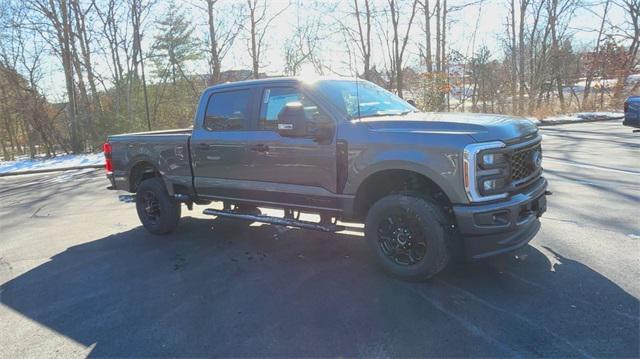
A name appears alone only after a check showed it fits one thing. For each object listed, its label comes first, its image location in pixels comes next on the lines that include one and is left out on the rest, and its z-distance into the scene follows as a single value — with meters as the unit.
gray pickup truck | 3.56
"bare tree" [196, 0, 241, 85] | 22.05
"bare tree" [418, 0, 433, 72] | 23.31
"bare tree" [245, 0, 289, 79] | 24.08
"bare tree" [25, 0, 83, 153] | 20.73
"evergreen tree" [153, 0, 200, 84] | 26.73
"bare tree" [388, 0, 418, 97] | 23.70
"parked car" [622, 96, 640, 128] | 9.96
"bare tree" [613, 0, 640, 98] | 25.34
